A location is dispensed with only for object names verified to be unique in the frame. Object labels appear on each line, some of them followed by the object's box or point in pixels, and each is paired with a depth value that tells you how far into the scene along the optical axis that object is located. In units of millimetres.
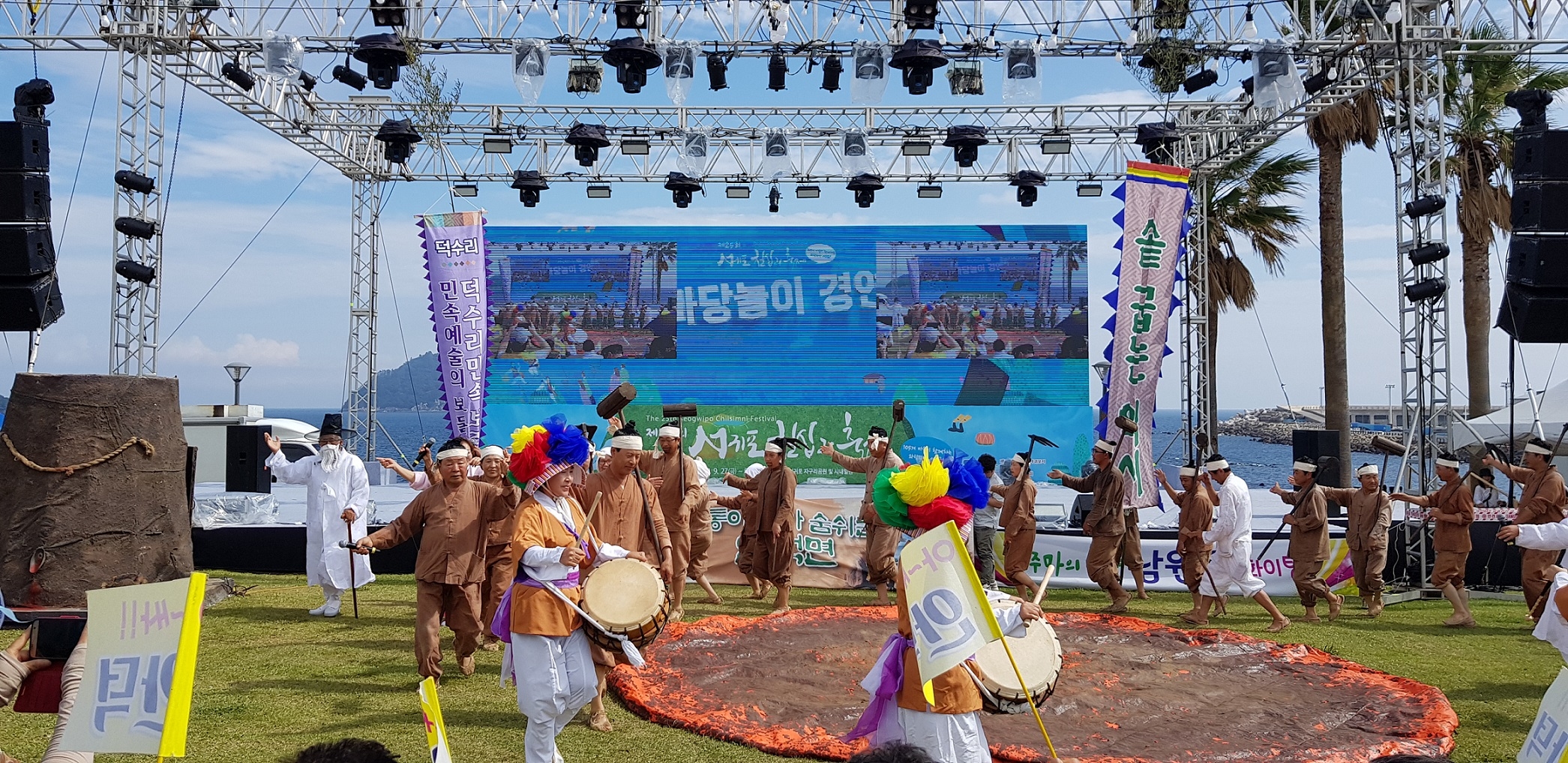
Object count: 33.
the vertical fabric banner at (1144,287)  12859
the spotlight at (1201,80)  13219
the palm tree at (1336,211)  18641
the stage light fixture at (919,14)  12328
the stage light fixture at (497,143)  16359
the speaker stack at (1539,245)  8781
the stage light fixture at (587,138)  15969
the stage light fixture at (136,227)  11695
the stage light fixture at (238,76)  12914
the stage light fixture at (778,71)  13477
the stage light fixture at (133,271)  11648
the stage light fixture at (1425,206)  10914
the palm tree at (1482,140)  18250
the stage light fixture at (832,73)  13758
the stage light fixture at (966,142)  15789
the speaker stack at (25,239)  7402
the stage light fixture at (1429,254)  10859
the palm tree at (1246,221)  20594
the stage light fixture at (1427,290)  10875
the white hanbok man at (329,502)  9797
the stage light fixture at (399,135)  14867
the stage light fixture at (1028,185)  16641
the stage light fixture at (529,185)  16797
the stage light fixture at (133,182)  11680
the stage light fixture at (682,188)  16902
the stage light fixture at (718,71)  13516
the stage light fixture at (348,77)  13789
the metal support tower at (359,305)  18281
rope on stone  6961
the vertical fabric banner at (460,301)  12875
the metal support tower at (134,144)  11820
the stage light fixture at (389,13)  12219
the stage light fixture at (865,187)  16656
